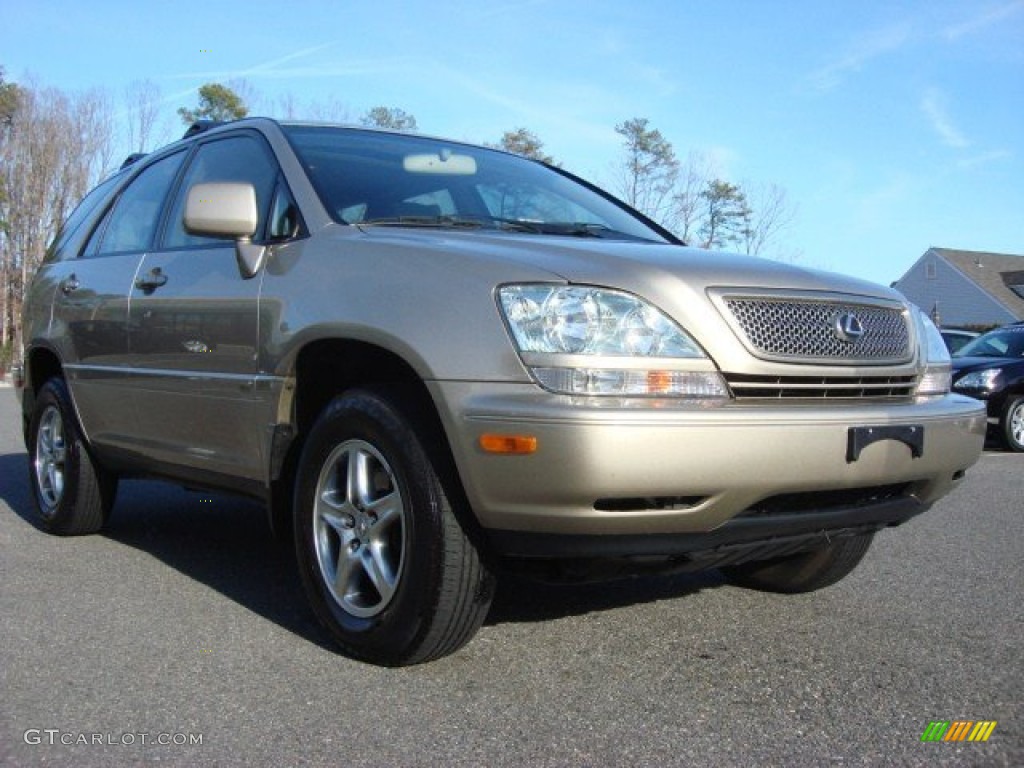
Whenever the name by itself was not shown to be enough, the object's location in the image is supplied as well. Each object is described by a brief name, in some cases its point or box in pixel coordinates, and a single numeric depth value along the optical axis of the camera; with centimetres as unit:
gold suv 279
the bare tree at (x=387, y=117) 3056
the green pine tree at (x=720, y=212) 3300
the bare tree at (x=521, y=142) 3428
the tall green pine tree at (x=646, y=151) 3156
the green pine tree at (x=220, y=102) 3447
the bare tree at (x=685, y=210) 3262
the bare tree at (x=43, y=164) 3716
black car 1120
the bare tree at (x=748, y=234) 3394
